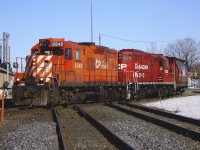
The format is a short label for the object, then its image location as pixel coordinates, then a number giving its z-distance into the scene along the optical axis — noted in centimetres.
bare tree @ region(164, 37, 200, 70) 11362
